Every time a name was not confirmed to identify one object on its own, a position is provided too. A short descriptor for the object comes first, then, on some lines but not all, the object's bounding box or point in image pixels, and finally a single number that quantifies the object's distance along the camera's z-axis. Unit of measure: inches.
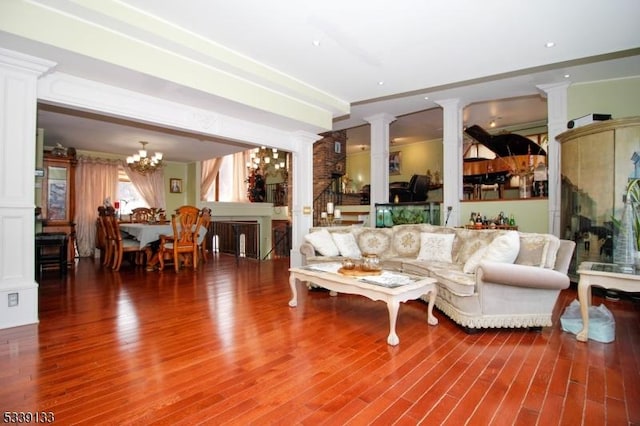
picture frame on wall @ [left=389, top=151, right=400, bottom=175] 476.4
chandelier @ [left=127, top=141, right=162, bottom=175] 278.5
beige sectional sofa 113.7
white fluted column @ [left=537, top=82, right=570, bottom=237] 207.6
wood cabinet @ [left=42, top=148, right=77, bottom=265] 263.9
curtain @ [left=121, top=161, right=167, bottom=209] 351.6
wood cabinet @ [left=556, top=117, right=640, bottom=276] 162.2
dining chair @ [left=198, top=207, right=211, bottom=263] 250.6
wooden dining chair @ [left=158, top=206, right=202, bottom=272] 234.8
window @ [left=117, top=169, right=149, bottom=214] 353.7
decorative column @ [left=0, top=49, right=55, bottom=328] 118.3
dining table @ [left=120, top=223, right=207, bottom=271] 240.1
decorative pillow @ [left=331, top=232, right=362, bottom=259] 189.5
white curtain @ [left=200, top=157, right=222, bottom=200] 408.8
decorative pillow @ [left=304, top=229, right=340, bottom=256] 188.1
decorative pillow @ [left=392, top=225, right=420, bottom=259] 183.8
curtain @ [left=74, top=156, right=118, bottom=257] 316.5
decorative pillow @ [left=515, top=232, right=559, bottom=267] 127.6
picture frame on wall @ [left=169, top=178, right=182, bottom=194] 382.6
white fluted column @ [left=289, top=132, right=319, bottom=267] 251.4
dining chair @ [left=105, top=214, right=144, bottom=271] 235.9
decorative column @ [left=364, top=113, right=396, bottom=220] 283.4
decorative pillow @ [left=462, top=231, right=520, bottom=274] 128.6
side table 100.2
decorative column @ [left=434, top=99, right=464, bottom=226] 242.8
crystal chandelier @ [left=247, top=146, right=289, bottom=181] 357.7
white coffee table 105.7
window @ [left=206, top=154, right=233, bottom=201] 433.4
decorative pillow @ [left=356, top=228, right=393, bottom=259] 194.5
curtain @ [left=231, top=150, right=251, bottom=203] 439.5
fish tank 245.6
